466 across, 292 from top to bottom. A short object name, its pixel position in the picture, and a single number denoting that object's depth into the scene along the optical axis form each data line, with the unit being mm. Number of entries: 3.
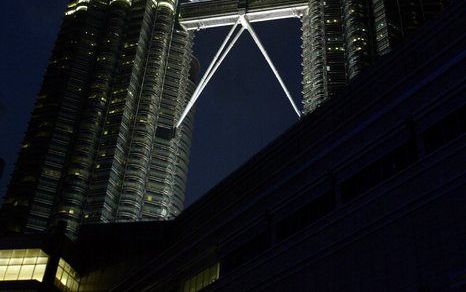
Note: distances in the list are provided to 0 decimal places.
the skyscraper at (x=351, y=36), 118500
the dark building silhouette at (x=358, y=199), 29000
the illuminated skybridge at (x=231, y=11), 141550
